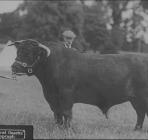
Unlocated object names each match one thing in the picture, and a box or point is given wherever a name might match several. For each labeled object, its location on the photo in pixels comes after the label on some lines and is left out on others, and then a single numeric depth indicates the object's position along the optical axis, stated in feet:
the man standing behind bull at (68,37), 27.91
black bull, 23.40
